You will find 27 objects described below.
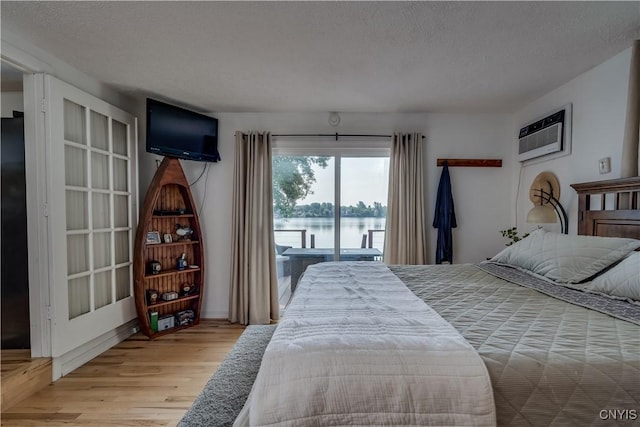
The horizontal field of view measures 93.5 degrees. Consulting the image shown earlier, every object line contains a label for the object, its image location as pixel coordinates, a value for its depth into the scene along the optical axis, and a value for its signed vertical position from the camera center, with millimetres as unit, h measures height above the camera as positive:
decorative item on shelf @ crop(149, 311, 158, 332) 3006 -1146
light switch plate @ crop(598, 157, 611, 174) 2213 +313
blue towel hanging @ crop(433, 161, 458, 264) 3404 -131
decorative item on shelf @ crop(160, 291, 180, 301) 3144 -946
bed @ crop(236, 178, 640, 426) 847 -467
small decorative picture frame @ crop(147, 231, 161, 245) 3036 -325
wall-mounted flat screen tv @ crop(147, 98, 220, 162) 2904 +761
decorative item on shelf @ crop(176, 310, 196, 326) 3215 -1207
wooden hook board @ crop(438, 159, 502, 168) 3498 +509
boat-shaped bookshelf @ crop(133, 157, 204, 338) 2951 -548
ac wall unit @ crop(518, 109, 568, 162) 2686 +679
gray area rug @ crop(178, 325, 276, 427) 1206 -845
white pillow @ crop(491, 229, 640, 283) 1673 -289
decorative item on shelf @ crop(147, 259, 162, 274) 3055 -624
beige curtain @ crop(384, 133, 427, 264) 3406 +17
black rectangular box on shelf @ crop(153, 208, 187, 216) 3103 -64
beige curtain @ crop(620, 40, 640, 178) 1957 +557
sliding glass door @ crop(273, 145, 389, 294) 3637 +17
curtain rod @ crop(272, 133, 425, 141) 3508 +831
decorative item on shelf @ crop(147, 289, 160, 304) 3039 -919
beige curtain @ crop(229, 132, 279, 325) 3416 -272
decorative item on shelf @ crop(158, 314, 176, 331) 3063 -1200
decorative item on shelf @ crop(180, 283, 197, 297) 3316 -925
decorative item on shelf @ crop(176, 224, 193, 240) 3281 -283
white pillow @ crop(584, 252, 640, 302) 1399 -361
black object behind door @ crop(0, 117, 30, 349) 2328 -260
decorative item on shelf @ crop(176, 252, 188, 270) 3279 -613
